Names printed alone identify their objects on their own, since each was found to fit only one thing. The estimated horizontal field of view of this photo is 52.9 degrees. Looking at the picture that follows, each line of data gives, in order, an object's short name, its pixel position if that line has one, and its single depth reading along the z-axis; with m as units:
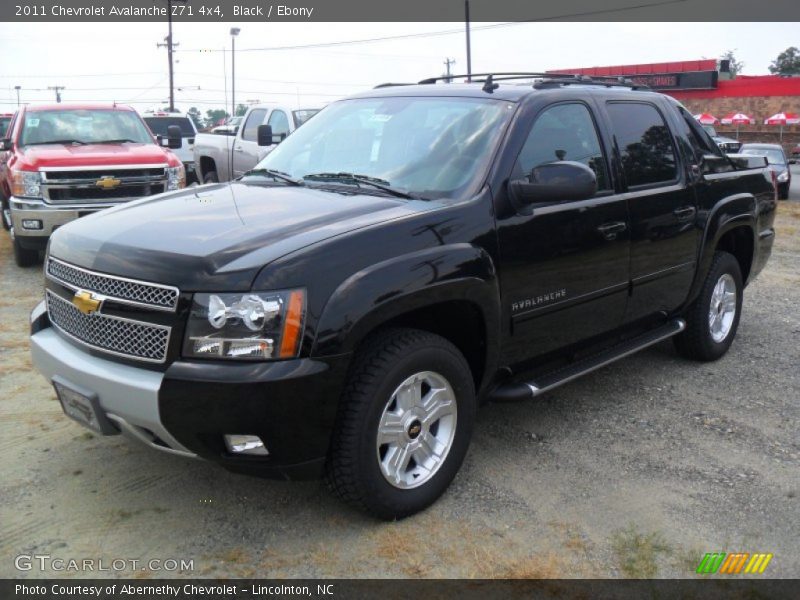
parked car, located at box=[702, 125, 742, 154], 18.24
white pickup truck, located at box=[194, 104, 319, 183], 12.78
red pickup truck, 8.80
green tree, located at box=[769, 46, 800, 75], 96.84
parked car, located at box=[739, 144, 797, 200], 20.31
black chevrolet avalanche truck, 3.10
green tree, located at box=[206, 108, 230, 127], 117.19
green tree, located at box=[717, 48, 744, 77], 106.09
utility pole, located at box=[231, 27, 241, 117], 56.97
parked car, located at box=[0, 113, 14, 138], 21.68
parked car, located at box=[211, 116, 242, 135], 15.87
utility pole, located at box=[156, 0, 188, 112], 44.41
